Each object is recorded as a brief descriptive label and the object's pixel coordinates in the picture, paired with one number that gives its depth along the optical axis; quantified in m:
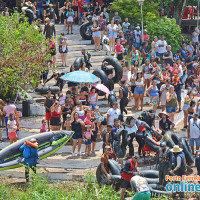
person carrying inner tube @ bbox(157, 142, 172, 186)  16.78
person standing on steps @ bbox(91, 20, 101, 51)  26.80
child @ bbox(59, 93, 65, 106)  20.99
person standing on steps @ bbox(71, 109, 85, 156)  19.12
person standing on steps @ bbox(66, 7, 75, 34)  29.70
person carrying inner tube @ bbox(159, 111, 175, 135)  19.36
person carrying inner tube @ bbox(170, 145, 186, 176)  16.82
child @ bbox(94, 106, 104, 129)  19.77
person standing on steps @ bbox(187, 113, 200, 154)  19.38
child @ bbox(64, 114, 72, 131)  19.87
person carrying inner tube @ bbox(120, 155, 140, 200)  16.35
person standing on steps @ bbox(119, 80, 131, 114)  21.45
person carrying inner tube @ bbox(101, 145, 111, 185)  17.03
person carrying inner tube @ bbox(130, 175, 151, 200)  14.65
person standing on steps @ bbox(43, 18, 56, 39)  27.09
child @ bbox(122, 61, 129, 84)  24.05
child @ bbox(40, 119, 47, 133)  19.72
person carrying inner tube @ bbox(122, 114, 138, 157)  18.95
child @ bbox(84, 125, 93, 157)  19.17
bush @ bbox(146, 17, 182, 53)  30.66
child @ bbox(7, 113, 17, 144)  19.81
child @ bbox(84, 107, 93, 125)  19.36
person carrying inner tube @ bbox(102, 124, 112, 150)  18.45
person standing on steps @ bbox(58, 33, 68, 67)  25.94
